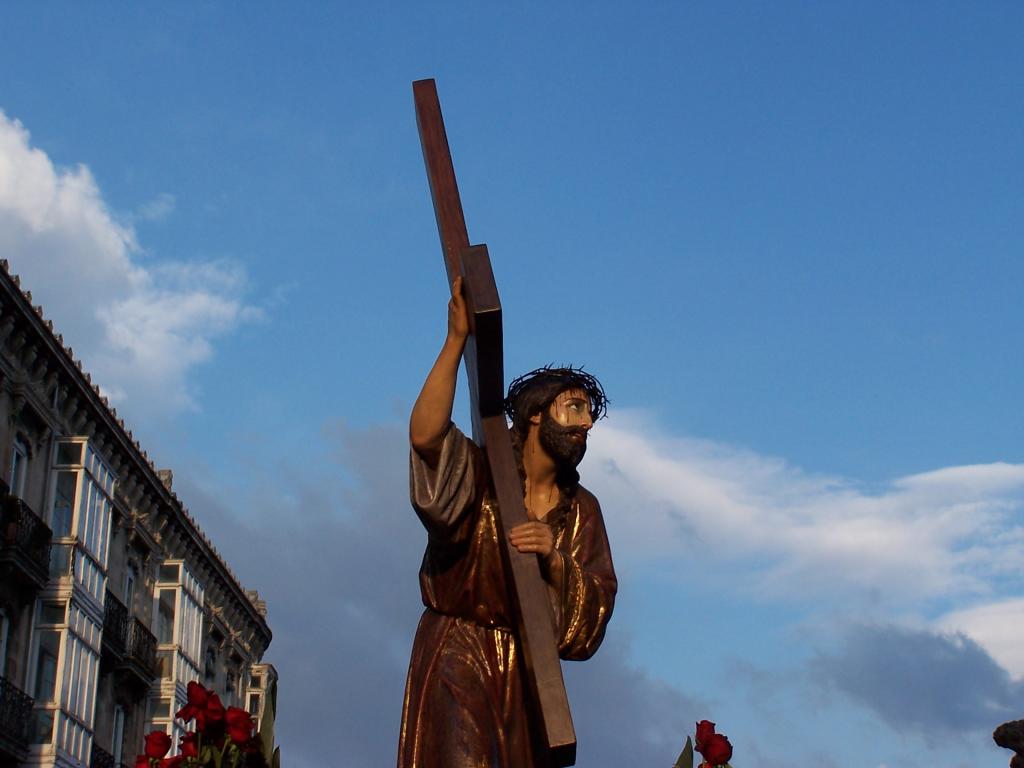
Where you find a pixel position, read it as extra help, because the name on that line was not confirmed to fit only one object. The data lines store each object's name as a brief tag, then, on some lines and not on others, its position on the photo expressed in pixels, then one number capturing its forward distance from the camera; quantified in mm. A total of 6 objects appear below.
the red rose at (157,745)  5832
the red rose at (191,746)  5715
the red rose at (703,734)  5555
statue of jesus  5223
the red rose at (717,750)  5523
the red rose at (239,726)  5707
